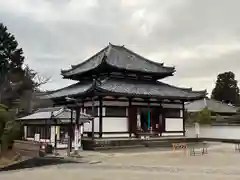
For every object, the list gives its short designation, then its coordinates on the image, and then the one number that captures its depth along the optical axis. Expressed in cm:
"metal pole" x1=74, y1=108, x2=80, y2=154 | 1399
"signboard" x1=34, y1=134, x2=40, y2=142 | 1784
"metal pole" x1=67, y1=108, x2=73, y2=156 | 1438
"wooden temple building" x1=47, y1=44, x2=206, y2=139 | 1886
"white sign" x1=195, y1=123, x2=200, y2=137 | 2383
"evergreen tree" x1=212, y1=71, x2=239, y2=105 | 5590
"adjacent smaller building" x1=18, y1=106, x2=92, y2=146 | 1621
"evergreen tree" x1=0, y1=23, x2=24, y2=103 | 3181
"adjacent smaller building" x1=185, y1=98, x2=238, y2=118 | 4166
